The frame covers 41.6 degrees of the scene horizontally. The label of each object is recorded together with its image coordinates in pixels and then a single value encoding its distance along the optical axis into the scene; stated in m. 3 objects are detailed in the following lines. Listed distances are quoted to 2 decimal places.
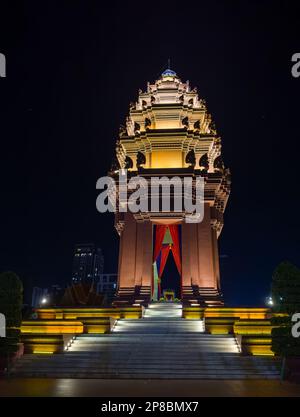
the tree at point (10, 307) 13.15
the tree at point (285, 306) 12.13
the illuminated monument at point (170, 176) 23.38
